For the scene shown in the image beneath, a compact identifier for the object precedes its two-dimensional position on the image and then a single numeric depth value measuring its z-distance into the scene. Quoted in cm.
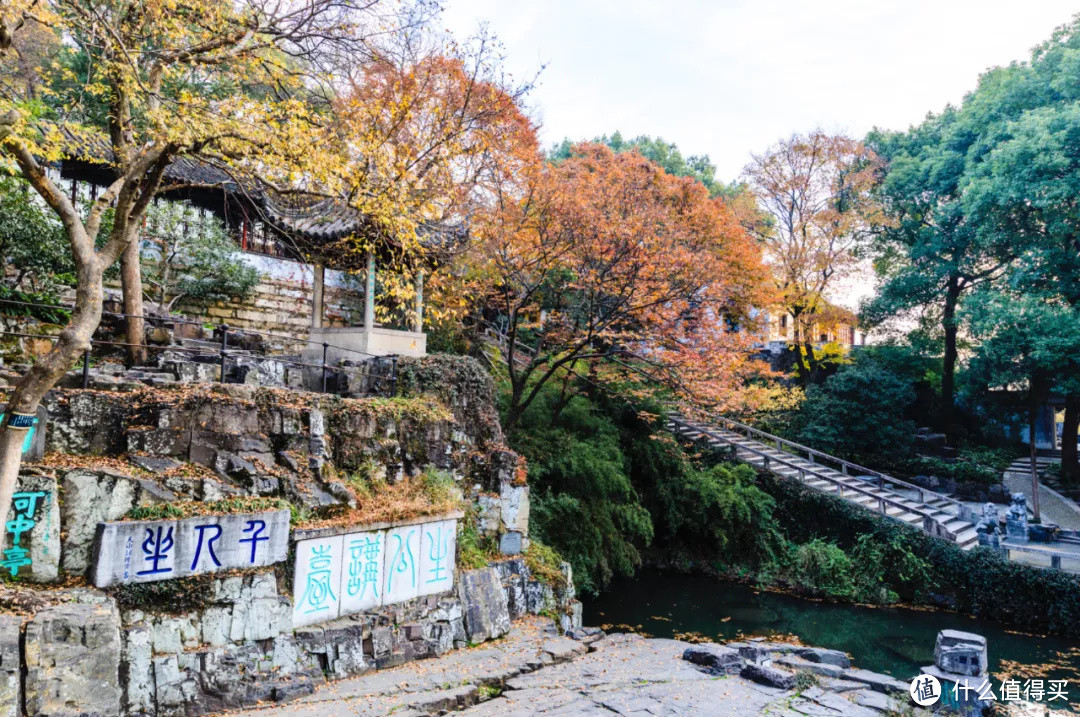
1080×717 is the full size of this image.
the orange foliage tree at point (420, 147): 835
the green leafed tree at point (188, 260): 1530
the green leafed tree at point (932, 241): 2214
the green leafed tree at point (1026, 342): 1712
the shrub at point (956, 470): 2119
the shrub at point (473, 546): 1011
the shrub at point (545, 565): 1134
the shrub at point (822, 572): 1599
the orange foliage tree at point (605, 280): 1402
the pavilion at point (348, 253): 1229
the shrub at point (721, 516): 1700
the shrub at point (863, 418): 2094
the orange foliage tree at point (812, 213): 2281
